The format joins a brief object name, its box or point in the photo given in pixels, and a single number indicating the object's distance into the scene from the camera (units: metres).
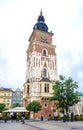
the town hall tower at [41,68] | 25.68
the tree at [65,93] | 16.20
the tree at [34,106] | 22.03
